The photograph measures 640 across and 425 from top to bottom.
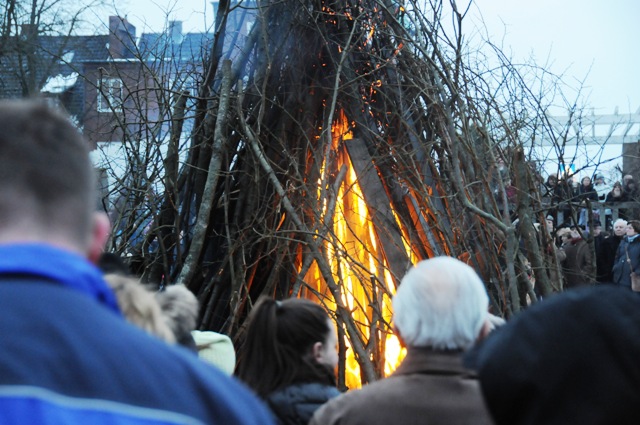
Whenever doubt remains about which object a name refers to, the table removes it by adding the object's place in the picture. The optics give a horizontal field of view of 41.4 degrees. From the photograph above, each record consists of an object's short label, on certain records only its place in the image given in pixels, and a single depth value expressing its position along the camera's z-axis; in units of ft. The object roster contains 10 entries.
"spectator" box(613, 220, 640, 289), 37.50
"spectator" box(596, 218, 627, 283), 41.13
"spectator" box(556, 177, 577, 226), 24.63
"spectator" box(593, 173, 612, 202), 48.84
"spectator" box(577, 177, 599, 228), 28.57
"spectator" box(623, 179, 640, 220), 45.03
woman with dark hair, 10.42
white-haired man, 8.51
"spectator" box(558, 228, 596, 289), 36.65
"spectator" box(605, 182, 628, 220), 44.93
